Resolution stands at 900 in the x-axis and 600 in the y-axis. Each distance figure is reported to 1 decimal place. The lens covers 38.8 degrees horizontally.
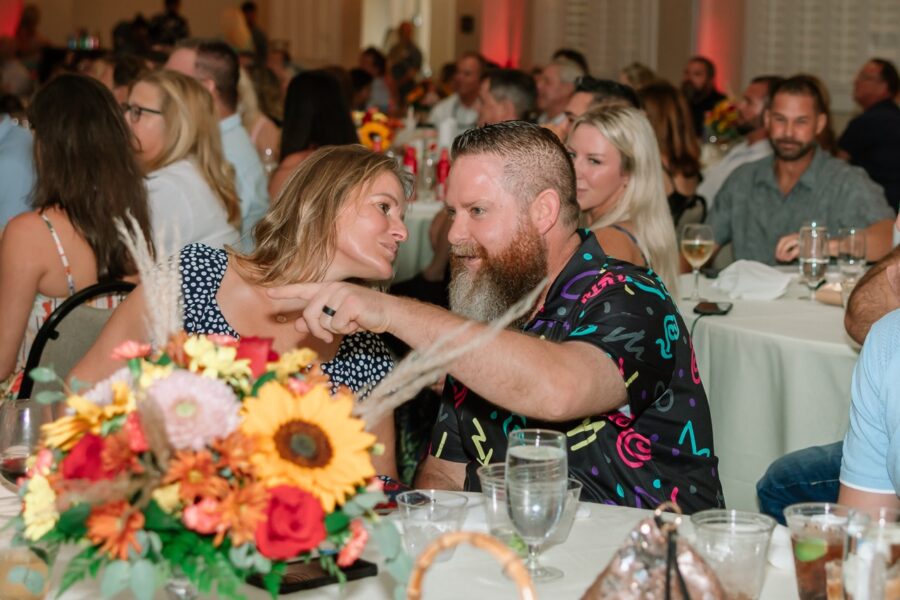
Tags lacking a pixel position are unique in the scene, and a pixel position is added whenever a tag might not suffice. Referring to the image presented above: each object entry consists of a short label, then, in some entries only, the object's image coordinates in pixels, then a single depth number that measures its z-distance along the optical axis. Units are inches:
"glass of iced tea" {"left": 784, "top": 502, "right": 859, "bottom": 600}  58.3
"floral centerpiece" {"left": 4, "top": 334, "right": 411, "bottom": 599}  49.0
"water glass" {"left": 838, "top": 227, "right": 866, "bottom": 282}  157.9
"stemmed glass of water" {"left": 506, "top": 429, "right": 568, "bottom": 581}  61.8
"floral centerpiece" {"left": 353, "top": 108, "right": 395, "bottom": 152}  285.0
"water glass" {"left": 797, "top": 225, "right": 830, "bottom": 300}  155.6
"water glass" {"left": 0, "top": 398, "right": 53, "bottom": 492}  73.6
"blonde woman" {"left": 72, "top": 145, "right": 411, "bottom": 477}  101.1
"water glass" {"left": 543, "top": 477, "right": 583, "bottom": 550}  66.7
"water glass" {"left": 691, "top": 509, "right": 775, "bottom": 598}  58.1
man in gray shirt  206.2
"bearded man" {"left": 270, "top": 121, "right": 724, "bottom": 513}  77.2
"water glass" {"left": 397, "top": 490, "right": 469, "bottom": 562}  65.6
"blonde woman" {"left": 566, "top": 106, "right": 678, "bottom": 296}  152.9
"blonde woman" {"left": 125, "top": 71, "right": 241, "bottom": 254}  165.9
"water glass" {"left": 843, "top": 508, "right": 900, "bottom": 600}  52.6
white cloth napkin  157.0
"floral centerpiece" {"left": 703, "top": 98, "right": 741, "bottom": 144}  344.5
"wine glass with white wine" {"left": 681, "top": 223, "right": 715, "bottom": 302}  160.6
